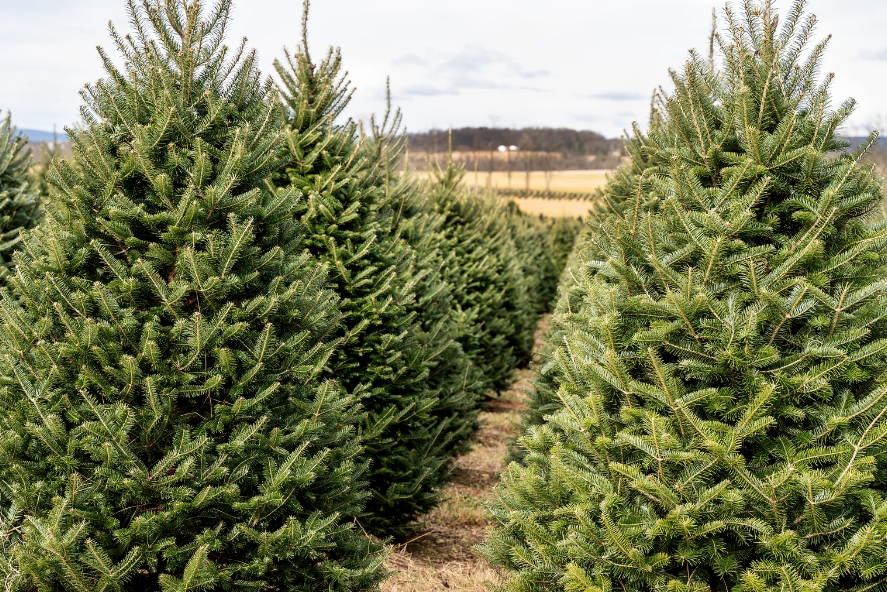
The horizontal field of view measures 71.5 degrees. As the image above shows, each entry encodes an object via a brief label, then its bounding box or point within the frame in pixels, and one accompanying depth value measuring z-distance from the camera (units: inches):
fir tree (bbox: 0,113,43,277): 235.9
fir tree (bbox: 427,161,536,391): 420.2
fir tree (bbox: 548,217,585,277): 1246.9
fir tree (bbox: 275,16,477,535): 218.2
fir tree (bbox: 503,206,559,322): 753.0
